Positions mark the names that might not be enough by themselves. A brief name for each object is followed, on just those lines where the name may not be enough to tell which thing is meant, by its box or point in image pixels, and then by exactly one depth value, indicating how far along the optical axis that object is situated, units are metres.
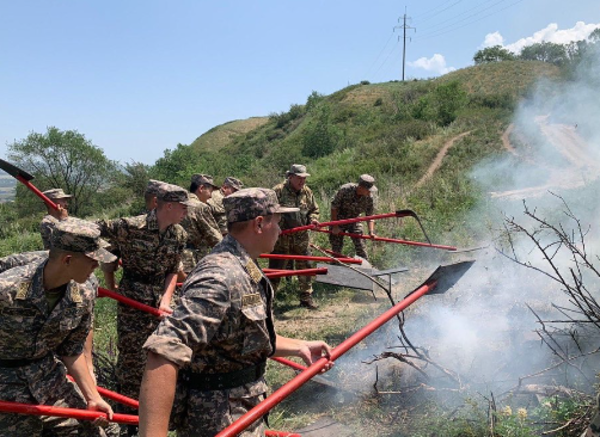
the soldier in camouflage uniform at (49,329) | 2.35
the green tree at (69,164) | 34.94
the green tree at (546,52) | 46.75
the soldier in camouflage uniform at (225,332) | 1.57
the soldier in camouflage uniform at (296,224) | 6.70
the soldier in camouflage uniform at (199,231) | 5.13
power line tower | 56.94
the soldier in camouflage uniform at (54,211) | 4.01
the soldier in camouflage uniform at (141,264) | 3.67
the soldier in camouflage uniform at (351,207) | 7.53
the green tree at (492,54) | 56.00
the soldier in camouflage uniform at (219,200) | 6.07
